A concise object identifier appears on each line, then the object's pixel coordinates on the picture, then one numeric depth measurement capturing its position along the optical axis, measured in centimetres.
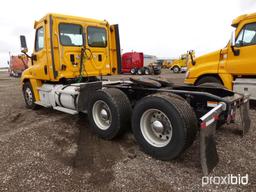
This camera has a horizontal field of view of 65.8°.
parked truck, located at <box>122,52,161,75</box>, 2472
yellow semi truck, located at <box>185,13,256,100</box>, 566
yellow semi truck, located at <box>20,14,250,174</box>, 283
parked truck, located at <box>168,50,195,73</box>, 2826
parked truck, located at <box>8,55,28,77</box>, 2691
